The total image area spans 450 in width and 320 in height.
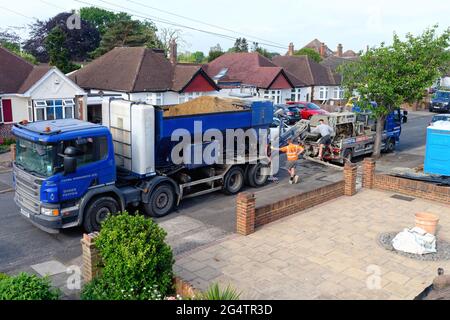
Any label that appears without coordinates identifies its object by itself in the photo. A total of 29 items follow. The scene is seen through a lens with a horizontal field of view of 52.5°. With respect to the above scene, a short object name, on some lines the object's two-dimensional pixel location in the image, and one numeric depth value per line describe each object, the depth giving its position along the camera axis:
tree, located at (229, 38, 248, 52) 77.26
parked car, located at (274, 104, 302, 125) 28.42
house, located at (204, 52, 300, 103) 37.06
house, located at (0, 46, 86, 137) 23.14
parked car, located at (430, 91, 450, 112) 40.78
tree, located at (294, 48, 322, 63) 57.86
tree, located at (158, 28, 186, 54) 56.29
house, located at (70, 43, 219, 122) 29.27
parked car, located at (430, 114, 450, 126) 26.52
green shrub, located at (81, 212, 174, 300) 7.05
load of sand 14.99
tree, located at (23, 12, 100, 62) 59.50
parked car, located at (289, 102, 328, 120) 29.78
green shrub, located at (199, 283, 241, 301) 6.53
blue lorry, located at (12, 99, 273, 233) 10.08
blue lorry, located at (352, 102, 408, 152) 20.56
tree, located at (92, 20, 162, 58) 52.03
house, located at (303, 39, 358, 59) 65.77
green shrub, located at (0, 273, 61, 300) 6.21
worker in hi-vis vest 15.49
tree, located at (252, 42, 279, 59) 70.36
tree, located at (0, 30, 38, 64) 58.73
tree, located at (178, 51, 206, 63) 72.20
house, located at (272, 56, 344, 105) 42.44
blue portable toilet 14.59
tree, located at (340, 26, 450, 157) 18.31
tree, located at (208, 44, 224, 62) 55.41
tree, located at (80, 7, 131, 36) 87.41
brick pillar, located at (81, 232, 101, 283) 7.65
